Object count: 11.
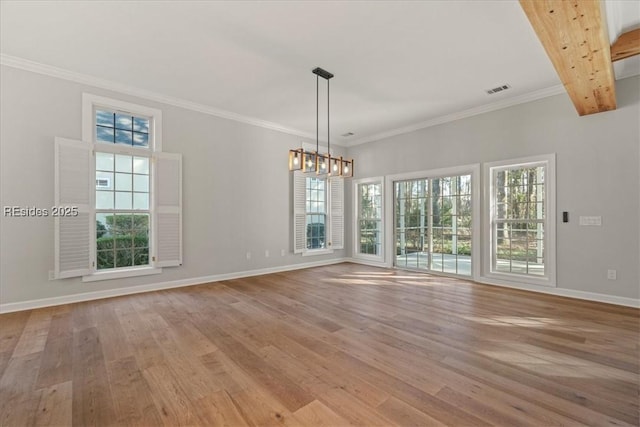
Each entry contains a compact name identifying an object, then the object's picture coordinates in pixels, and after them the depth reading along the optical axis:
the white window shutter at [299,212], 6.18
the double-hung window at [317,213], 6.26
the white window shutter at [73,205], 3.66
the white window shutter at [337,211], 6.99
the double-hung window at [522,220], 4.28
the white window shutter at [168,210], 4.42
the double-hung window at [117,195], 3.75
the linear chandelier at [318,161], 3.72
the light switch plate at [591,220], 3.84
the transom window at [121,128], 4.14
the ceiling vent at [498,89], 4.20
